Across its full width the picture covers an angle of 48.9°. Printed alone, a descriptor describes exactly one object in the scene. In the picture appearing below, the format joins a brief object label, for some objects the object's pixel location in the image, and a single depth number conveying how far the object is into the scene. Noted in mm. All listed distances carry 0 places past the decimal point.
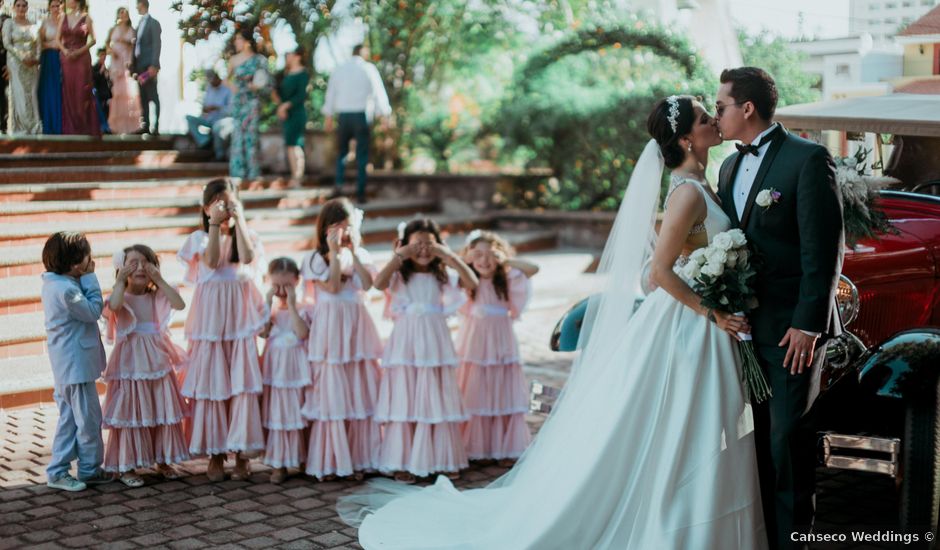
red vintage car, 4195
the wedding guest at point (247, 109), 11656
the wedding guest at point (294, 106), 12938
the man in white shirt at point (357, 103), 13250
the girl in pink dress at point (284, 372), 5770
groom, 3848
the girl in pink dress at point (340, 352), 5789
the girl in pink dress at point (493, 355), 6230
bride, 4055
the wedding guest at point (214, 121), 12336
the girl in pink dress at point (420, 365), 5820
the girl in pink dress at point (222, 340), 5746
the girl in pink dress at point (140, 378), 5602
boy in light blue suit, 5395
